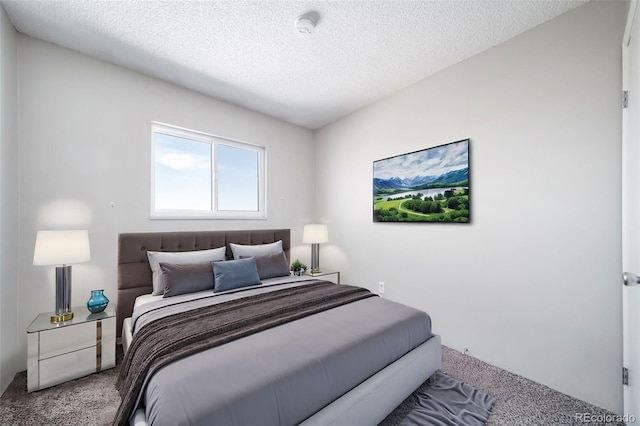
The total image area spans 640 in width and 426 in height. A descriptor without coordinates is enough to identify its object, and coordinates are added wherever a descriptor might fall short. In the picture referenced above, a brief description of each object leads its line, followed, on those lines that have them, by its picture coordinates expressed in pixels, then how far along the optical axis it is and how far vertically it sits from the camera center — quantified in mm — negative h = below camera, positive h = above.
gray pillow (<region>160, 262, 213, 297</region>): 2285 -579
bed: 1075 -738
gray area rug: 1607 -1270
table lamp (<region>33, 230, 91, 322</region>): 1916 -313
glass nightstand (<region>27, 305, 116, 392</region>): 1844 -1003
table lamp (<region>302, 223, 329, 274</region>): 3664 -322
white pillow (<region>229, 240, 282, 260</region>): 2980 -433
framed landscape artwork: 2488 +291
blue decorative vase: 2167 -740
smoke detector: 1936 +1428
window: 2916 +456
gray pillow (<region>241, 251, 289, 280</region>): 2865 -590
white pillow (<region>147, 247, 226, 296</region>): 2418 -451
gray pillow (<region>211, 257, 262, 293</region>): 2430 -589
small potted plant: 3564 -757
